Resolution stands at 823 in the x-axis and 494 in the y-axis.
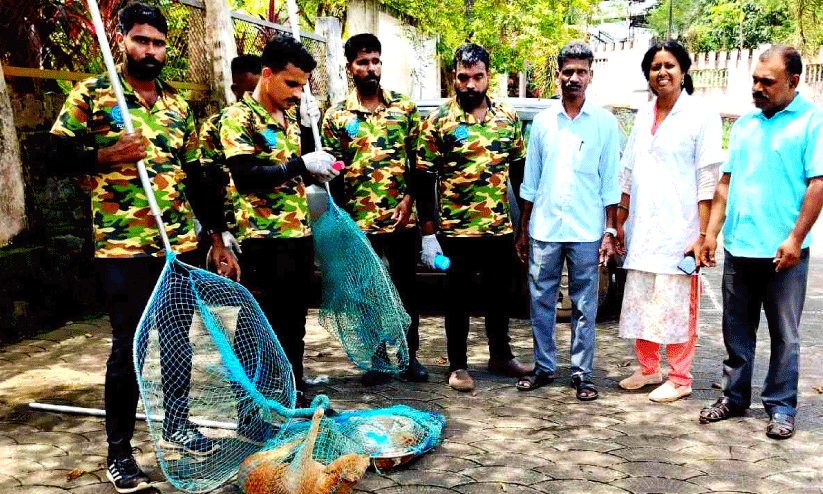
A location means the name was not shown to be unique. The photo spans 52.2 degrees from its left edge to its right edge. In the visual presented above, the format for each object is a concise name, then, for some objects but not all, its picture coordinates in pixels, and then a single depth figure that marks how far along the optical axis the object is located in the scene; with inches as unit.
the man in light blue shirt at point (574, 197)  194.7
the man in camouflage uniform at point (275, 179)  166.6
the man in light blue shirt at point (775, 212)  165.3
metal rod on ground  182.9
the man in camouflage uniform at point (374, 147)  197.6
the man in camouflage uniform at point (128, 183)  139.9
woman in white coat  187.5
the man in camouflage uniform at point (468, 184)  197.2
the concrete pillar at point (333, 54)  522.3
